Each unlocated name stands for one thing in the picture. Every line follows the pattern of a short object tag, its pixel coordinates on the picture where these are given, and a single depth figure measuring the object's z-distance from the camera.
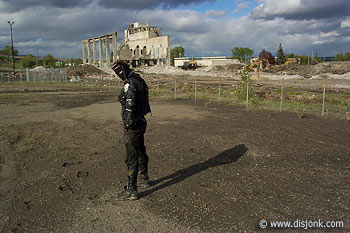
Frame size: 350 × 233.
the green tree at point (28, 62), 110.12
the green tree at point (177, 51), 126.56
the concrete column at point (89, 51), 71.39
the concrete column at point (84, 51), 74.12
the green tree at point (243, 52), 110.88
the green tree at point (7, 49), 120.60
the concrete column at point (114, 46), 57.09
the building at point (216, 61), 81.00
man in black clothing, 4.71
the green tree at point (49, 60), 122.78
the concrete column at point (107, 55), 60.81
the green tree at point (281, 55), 71.12
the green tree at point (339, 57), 76.24
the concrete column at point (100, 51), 64.12
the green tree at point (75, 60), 127.90
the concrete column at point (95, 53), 70.10
